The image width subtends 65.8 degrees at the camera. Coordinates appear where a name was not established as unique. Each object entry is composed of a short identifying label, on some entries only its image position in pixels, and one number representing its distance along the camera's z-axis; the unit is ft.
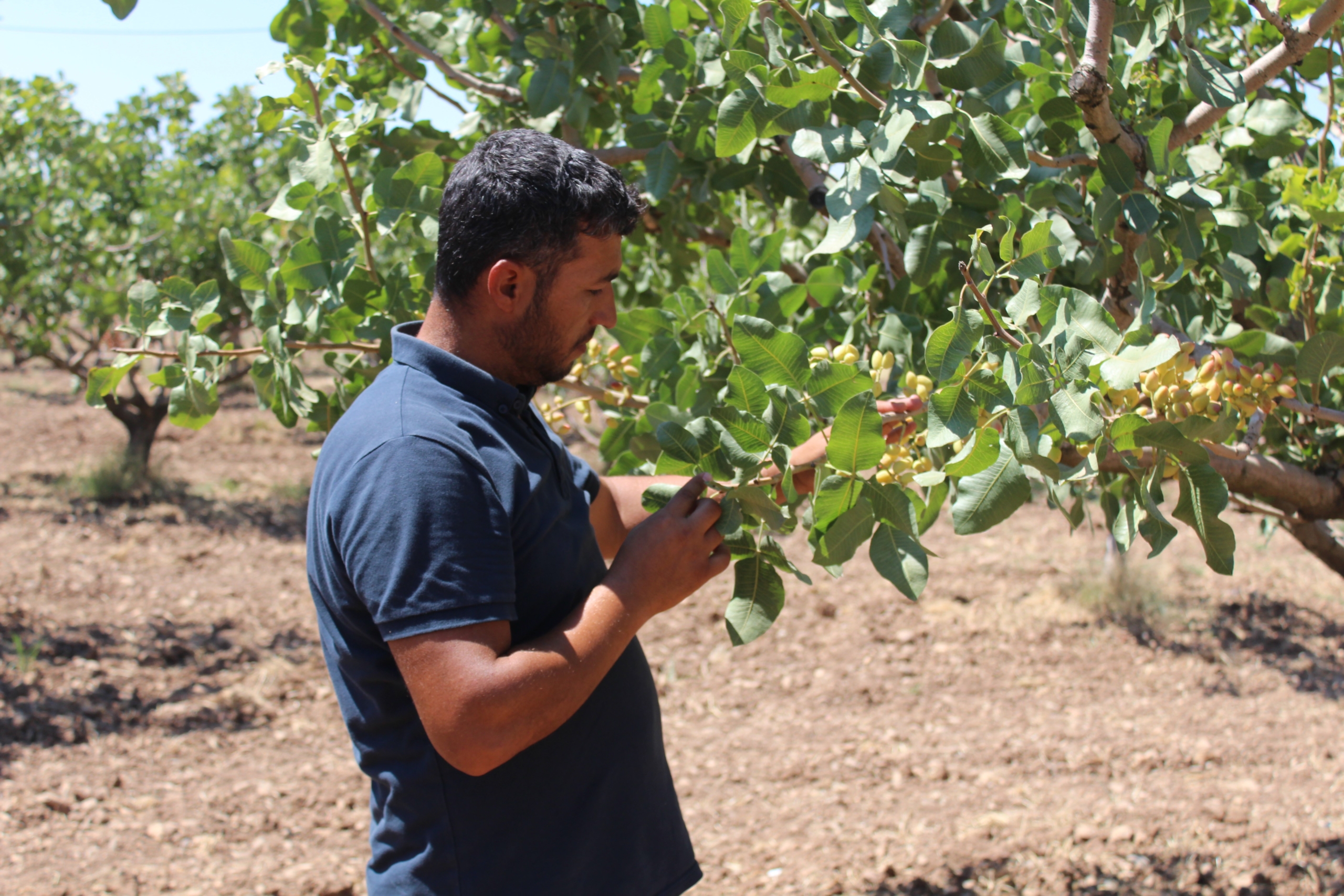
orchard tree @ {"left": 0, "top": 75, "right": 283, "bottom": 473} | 26.37
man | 3.73
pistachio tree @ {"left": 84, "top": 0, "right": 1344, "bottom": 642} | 3.91
